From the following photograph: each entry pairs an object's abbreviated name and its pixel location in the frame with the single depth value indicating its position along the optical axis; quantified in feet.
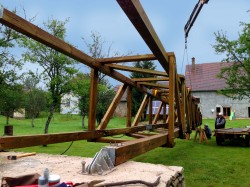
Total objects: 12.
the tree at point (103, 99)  59.88
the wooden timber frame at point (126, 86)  8.03
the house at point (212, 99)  95.30
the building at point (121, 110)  107.84
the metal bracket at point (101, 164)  8.29
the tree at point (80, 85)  35.52
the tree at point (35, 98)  74.05
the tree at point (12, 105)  69.02
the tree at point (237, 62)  39.25
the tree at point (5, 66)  36.08
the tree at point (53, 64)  33.18
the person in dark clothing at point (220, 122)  35.78
